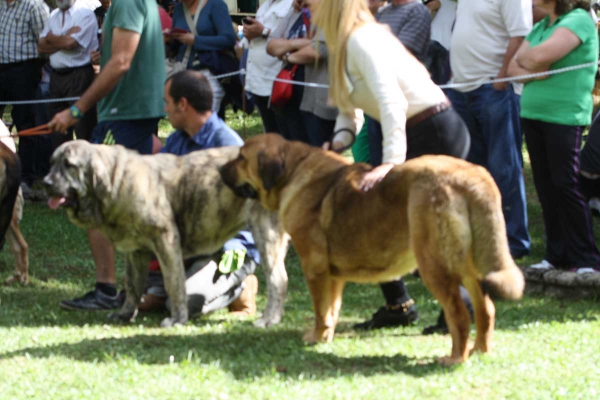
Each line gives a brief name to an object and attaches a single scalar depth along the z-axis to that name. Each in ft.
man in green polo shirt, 47.57
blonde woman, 35.91
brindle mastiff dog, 43.79
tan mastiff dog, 34.01
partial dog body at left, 48.40
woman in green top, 48.25
